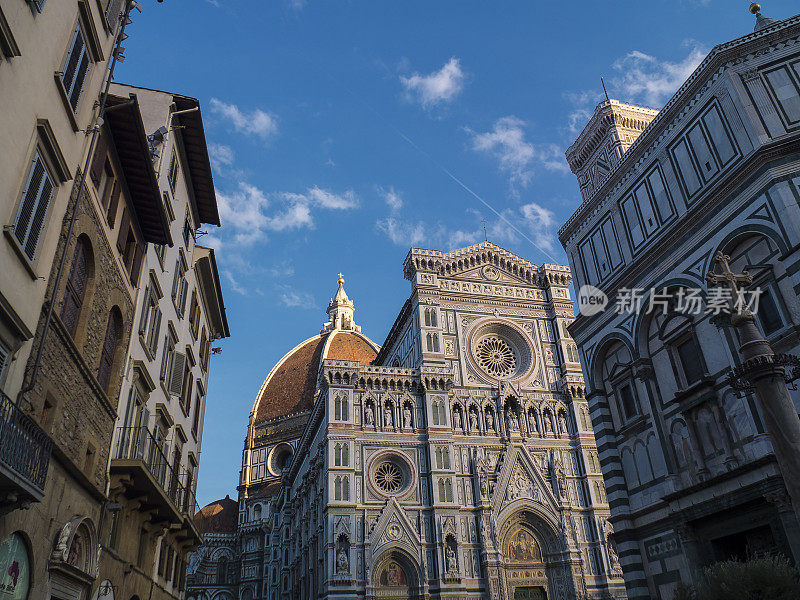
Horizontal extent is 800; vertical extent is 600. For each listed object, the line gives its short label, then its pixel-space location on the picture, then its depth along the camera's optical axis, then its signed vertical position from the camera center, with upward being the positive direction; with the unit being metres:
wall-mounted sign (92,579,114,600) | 14.87 +1.74
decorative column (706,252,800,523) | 9.74 +3.48
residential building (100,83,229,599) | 17.23 +8.84
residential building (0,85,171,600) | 11.38 +5.93
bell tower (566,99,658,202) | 42.41 +30.25
